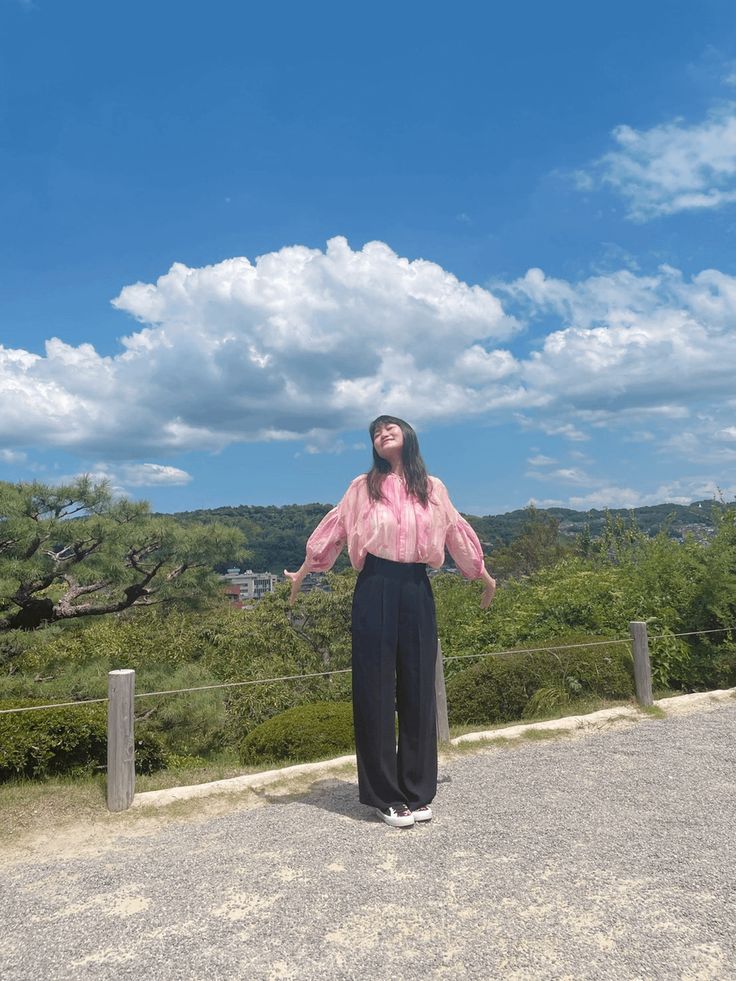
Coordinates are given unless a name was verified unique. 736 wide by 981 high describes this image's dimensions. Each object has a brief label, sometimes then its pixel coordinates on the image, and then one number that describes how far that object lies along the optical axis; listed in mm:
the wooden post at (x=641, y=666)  6488
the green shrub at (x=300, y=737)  5500
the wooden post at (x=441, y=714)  5301
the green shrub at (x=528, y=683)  6777
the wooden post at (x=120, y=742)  4148
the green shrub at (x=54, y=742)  4895
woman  3703
